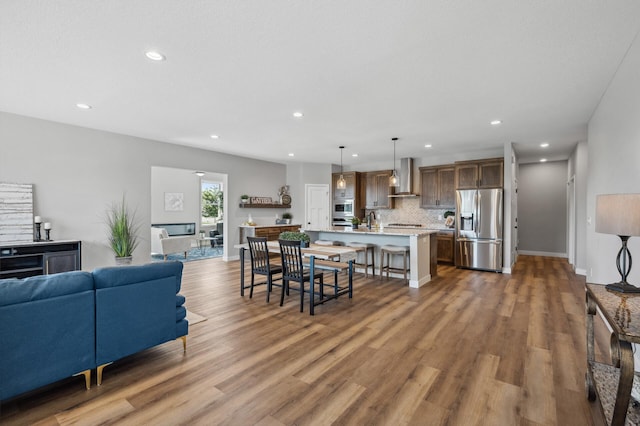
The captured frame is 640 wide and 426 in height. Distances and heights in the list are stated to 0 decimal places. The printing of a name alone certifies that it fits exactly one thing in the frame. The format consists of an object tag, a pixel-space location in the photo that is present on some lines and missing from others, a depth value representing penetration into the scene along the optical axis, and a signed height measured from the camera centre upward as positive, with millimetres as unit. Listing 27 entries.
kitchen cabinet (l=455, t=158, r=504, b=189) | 6402 +824
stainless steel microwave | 8898 +91
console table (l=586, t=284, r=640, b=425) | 1398 -746
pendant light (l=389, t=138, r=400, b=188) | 5979 +1370
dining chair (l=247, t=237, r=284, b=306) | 4273 -713
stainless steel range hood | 7949 +873
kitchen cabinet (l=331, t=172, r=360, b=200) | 8836 +750
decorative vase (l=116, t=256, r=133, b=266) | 5466 -893
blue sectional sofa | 1878 -787
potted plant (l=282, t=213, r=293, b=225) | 9061 -180
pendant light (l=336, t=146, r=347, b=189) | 6355 +575
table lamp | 1717 -43
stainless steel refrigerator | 6250 -388
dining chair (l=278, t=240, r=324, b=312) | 3855 -744
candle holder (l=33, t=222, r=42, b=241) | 4593 -332
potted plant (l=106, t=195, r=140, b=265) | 5426 -374
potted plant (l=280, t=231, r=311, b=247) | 4077 -358
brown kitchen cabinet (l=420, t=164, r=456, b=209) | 7312 +610
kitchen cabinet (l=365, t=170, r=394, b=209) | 8445 +590
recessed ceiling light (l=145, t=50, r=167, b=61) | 2658 +1414
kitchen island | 5074 -583
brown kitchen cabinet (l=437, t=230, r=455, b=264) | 7059 -857
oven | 8992 -306
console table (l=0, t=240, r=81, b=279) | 4195 -691
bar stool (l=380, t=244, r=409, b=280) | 5367 -772
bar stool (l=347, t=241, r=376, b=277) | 5832 -890
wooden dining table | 3893 -689
